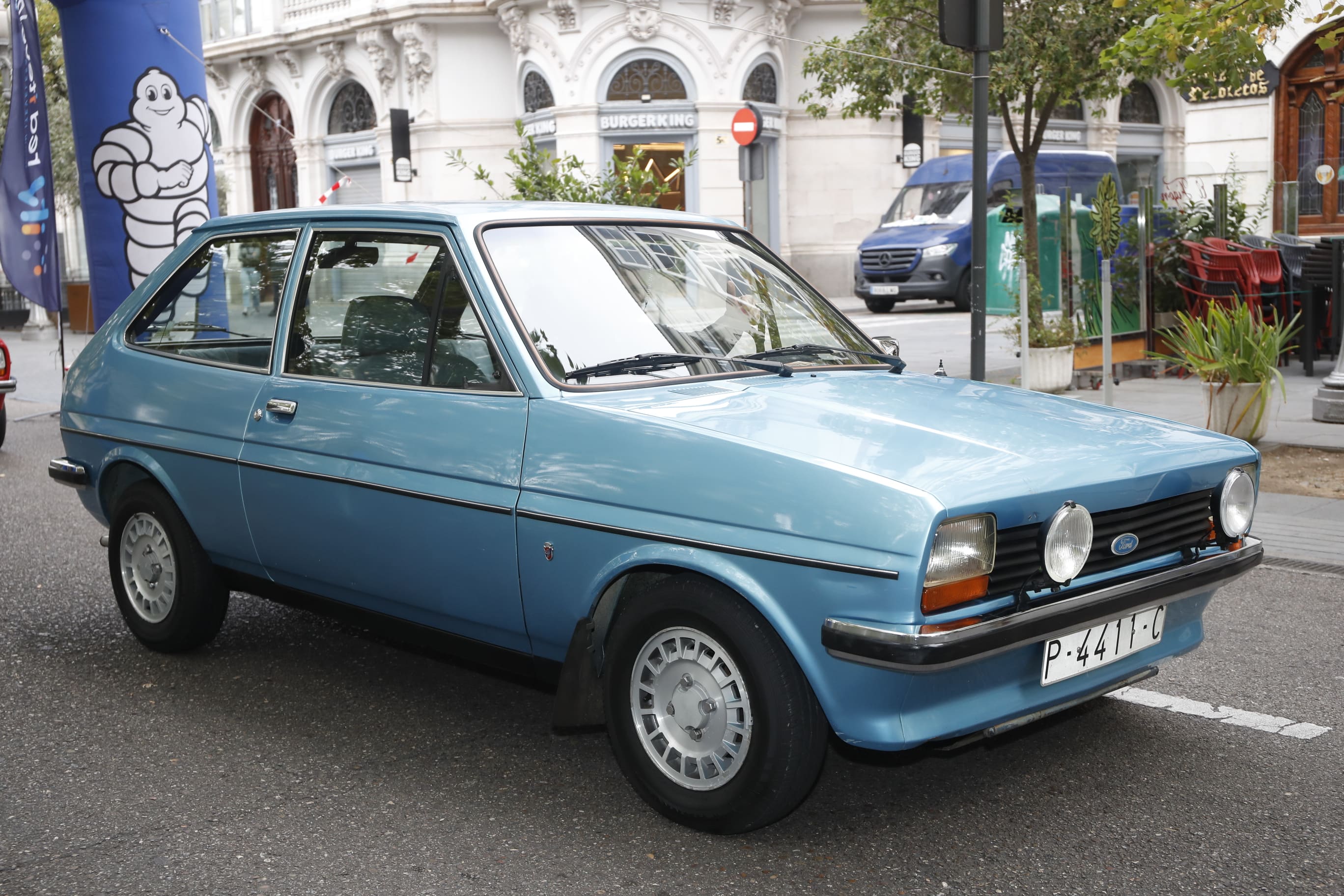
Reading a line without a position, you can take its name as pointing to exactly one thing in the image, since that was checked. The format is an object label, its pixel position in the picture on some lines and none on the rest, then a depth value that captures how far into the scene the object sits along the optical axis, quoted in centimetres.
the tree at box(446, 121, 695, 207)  1126
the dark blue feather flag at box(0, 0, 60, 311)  1098
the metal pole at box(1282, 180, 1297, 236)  1562
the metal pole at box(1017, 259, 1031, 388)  1145
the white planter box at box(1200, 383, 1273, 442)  896
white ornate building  2991
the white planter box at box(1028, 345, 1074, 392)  1248
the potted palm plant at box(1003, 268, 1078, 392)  1250
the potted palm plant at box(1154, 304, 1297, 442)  892
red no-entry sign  1569
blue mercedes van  2239
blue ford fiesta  320
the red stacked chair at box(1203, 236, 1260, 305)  1283
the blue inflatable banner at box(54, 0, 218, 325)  1005
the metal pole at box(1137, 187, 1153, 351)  1312
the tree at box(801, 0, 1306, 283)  909
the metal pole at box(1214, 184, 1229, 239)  1350
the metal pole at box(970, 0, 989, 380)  804
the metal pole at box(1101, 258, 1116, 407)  999
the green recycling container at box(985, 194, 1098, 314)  1312
